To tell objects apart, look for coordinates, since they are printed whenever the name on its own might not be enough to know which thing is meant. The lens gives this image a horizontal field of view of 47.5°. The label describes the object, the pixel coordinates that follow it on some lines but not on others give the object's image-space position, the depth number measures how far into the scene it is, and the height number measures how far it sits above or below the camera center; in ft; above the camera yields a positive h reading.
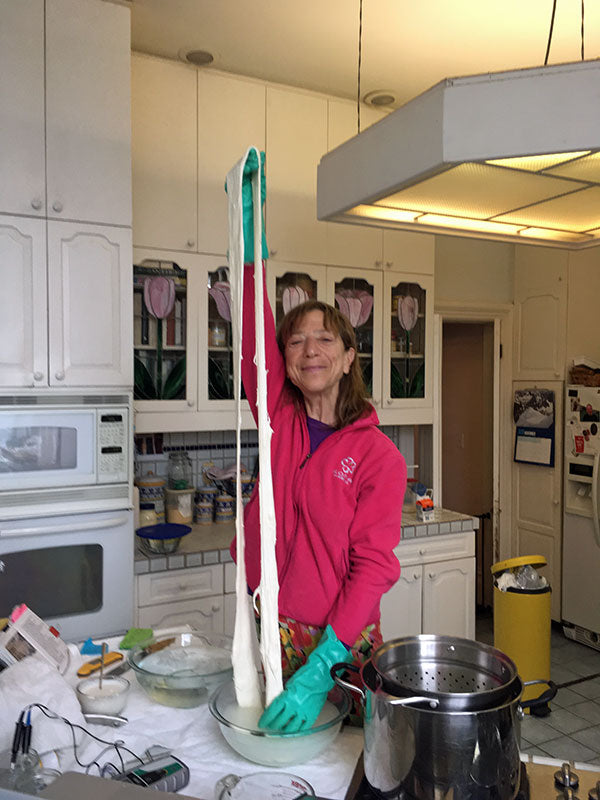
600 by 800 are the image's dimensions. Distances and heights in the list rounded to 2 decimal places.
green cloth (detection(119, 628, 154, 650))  4.93 -1.86
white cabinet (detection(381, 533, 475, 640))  10.56 -3.30
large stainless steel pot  2.72 -1.49
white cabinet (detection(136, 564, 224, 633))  8.76 -2.83
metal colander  3.30 -1.40
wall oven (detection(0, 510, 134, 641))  7.79 -2.22
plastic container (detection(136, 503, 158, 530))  10.02 -1.96
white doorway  14.42 -0.87
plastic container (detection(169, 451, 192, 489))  10.72 -1.40
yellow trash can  10.67 -3.91
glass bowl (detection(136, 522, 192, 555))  8.75 -1.98
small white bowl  3.94 -1.85
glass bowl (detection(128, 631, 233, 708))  4.05 -1.77
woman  4.54 -0.76
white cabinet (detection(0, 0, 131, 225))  7.75 +3.19
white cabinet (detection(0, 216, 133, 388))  7.76 +0.91
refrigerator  12.53 -2.60
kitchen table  3.38 -1.95
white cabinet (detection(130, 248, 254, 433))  9.57 +0.42
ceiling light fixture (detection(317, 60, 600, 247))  3.99 +1.43
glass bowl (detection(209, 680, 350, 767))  3.38 -1.79
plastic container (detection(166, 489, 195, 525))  10.50 -1.90
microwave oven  7.75 -0.84
